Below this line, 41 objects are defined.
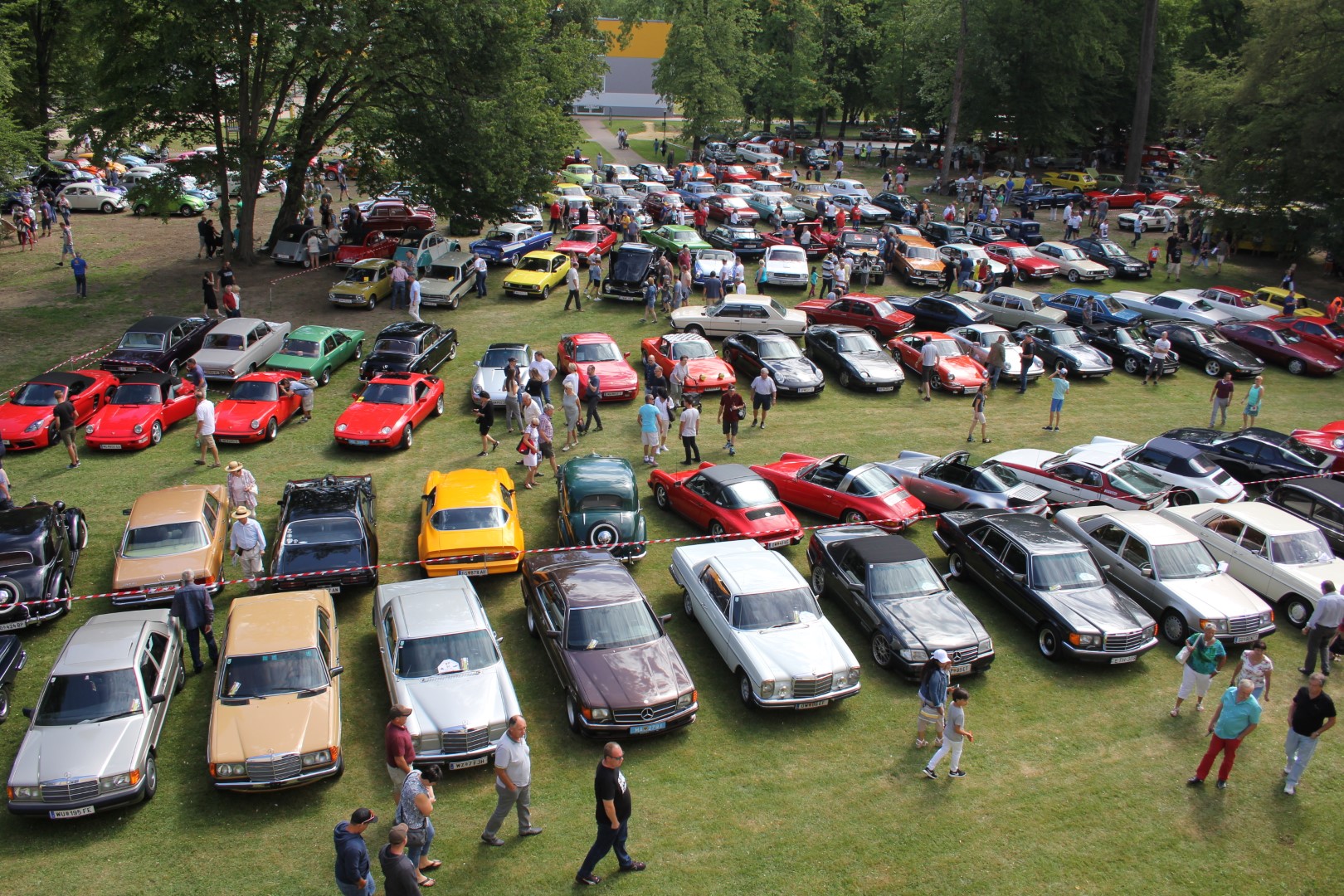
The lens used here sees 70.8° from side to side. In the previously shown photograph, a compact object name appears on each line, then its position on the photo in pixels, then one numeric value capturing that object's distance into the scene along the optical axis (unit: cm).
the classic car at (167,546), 1377
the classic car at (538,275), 3194
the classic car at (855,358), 2494
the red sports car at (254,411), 1989
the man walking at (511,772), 933
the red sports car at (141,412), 1942
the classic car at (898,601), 1295
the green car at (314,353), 2317
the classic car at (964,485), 1747
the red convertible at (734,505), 1623
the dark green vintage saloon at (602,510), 1563
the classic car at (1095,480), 1773
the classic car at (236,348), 2284
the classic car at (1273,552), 1499
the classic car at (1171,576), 1398
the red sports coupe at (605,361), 2341
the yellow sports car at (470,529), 1462
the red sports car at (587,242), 3503
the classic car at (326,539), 1411
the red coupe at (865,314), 2856
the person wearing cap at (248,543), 1403
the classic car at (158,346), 2267
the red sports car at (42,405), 1931
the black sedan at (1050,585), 1336
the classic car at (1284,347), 2812
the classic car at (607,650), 1134
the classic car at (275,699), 1020
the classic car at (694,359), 2356
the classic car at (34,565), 1331
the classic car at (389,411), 1973
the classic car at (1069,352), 2667
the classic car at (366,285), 2952
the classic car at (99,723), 977
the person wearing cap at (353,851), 800
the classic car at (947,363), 2522
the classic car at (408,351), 2317
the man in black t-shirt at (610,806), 869
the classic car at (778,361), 2419
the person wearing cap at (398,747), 977
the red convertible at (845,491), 1709
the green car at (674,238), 3606
